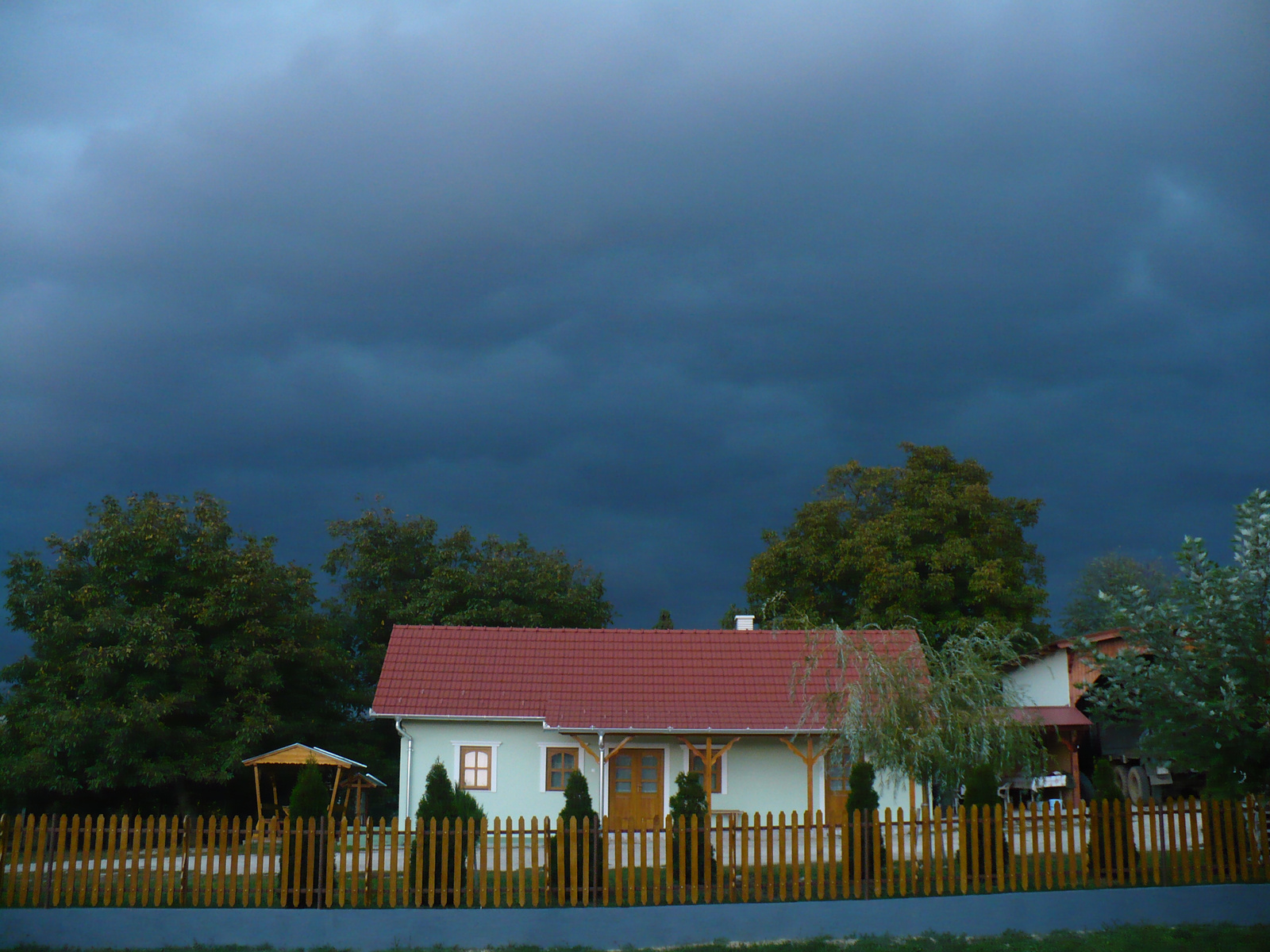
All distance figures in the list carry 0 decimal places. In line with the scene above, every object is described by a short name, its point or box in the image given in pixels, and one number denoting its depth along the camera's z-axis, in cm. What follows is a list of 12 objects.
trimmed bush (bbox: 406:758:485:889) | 1157
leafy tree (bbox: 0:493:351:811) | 2245
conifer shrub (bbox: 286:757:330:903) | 1150
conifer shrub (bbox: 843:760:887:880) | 1289
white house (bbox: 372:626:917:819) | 2105
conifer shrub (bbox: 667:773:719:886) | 1166
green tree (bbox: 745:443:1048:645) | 3094
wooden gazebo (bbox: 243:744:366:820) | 2030
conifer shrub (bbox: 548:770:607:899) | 1155
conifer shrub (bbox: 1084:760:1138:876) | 1207
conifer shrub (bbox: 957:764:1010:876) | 1196
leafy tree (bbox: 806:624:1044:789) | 1584
